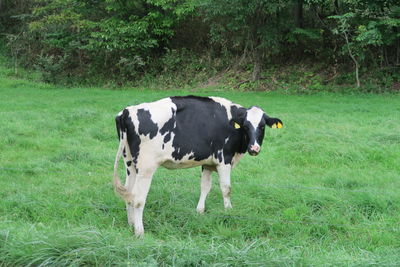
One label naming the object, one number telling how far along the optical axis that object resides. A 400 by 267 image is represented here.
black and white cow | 5.74
